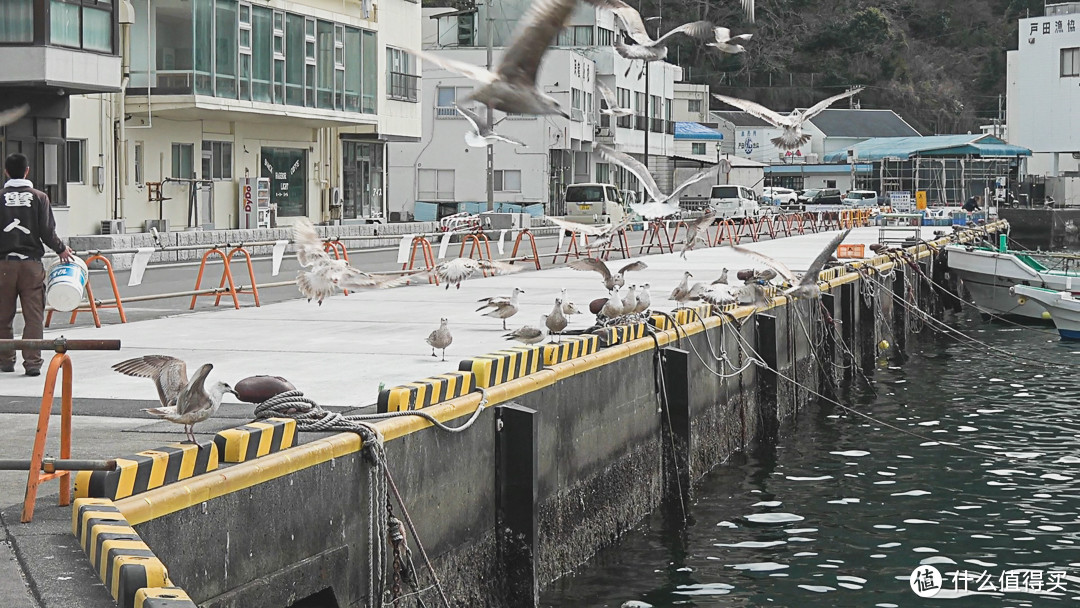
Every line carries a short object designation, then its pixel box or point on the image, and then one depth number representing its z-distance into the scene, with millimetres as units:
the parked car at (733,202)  58594
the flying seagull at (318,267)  14852
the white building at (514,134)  62125
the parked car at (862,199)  81812
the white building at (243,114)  36875
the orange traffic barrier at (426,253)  26016
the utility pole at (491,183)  53375
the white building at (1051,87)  67062
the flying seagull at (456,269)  17109
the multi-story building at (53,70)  31078
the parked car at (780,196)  88562
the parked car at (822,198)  84688
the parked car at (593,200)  50781
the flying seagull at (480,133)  14495
